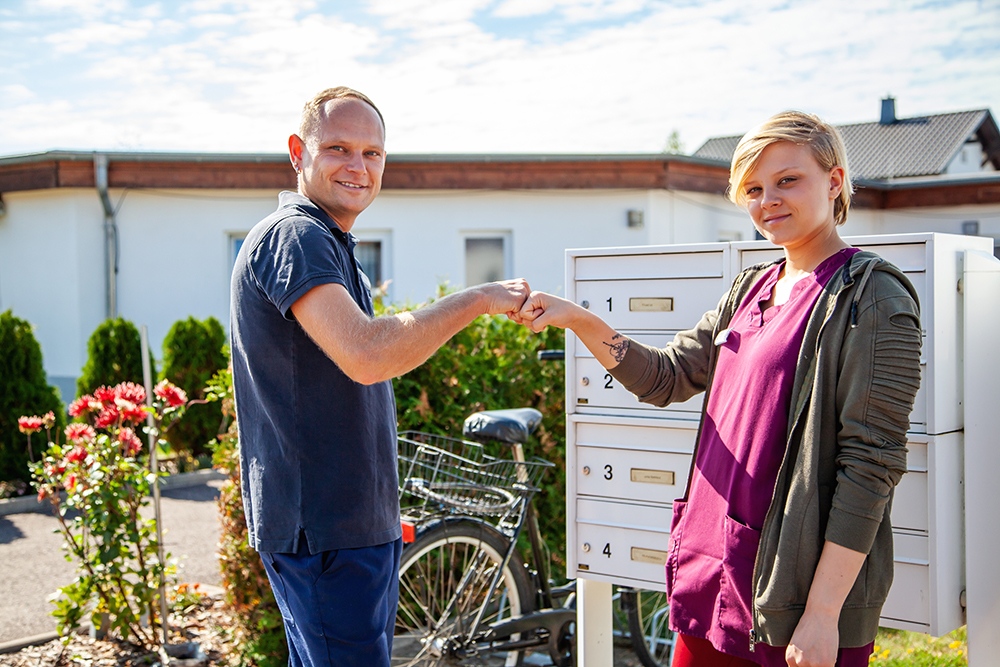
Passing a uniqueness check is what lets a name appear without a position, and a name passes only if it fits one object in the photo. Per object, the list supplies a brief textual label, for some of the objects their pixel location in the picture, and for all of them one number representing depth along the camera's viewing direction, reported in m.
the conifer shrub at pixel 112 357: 9.91
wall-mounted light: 13.38
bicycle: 3.82
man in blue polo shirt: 2.07
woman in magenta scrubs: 1.90
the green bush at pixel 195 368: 10.27
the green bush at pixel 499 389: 5.08
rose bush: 4.32
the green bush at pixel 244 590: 4.18
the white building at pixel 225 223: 12.74
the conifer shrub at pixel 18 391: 8.68
